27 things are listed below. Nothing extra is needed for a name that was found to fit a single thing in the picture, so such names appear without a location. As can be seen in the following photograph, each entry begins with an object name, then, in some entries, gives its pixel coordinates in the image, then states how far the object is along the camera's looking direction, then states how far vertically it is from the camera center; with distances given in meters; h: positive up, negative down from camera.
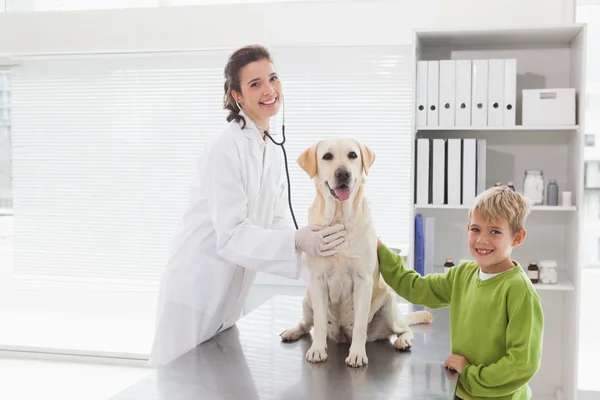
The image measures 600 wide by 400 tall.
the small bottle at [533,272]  3.05 -0.43
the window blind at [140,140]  3.68 +0.23
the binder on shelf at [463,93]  2.99 +0.40
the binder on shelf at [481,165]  3.03 +0.07
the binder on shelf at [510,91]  2.97 +0.40
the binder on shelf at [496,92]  2.97 +0.40
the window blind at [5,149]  4.23 +0.19
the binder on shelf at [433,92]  3.01 +0.40
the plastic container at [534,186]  3.05 -0.03
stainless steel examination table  1.43 -0.47
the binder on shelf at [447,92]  3.00 +0.40
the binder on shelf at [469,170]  3.03 +0.04
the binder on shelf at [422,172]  3.03 +0.03
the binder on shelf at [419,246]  3.08 -0.32
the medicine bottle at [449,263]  3.01 -0.39
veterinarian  1.80 -0.13
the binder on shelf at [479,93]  2.98 +0.40
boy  1.54 -0.33
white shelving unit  3.14 +0.06
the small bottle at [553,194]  3.05 -0.07
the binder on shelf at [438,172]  3.04 +0.03
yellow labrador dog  1.59 -0.17
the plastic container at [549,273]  3.04 -0.44
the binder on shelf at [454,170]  3.03 +0.04
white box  2.94 +0.33
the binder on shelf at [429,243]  3.13 -0.31
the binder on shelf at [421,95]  3.02 +0.39
